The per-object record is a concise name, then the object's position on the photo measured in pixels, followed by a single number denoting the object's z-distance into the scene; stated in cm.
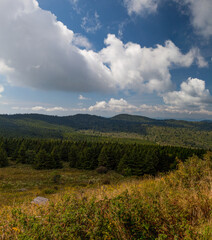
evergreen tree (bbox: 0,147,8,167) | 6169
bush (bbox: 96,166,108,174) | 6266
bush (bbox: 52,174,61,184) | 3834
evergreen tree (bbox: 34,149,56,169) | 6305
